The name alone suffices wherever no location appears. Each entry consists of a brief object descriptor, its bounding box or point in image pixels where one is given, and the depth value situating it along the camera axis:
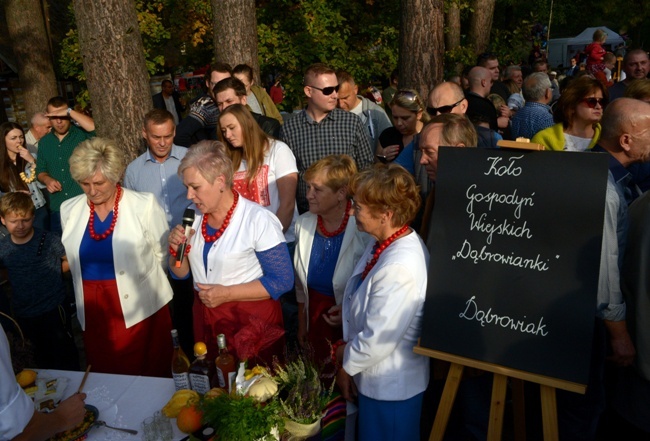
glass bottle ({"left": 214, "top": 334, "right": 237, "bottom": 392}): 2.56
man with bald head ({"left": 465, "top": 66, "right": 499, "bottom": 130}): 5.27
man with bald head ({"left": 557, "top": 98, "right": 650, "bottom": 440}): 2.61
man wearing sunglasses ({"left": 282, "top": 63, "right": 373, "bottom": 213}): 4.50
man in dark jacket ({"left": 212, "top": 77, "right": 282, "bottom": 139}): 4.58
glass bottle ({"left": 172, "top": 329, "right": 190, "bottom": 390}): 2.65
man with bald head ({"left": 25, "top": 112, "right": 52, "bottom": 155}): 6.64
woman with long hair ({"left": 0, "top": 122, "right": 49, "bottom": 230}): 5.64
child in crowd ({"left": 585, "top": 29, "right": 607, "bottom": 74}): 11.08
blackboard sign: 2.27
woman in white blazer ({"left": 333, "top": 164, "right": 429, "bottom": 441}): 2.47
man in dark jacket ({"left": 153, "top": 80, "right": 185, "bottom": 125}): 10.96
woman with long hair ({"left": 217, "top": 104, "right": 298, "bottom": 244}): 3.95
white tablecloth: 2.49
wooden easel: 2.36
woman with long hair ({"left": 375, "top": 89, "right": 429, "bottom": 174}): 4.37
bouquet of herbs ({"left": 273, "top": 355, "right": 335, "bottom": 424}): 2.27
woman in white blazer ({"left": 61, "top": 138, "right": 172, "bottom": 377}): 3.51
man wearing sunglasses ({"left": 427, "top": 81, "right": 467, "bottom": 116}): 4.24
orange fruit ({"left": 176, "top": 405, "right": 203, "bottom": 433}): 2.34
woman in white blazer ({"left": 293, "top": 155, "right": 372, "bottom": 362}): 3.14
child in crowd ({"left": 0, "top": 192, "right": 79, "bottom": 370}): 3.92
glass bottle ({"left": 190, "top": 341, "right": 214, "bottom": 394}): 2.62
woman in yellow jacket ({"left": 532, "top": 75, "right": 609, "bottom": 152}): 3.89
